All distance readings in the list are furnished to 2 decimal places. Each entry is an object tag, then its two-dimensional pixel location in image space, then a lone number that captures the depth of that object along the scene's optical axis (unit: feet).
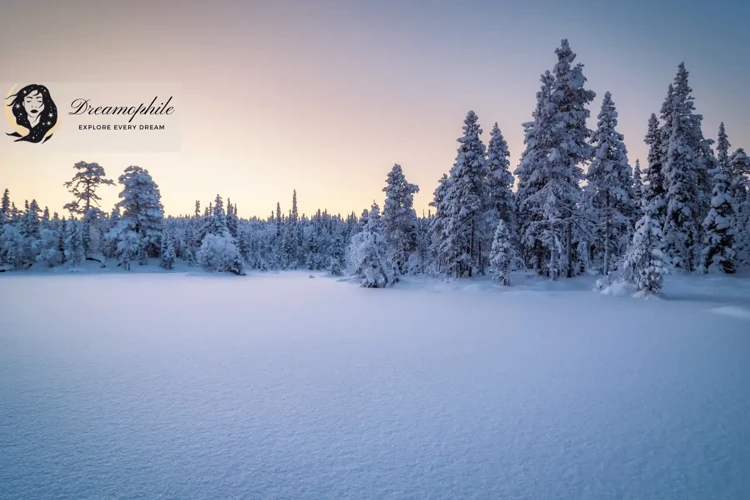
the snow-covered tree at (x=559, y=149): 88.58
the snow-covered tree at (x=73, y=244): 156.04
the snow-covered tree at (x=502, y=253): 90.17
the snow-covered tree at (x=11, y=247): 147.23
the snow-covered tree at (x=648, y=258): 66.95
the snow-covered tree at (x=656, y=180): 109.60
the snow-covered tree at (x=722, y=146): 140.46
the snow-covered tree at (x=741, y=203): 107.34
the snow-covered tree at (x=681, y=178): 104.06
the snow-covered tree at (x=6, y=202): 222.28
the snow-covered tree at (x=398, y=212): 137.28
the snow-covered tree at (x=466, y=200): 107.04
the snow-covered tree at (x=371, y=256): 102.83
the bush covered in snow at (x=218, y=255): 153.89
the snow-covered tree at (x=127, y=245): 156.87
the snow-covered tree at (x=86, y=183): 174.19
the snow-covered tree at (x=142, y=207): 167.63
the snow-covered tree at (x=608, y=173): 101.04
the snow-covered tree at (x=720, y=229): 100.58
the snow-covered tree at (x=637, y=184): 127.42
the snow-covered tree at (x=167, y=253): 167.12
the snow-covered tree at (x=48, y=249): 152.56
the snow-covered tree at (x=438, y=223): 121.80
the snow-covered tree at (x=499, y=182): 112.88
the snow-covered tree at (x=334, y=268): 172.14
